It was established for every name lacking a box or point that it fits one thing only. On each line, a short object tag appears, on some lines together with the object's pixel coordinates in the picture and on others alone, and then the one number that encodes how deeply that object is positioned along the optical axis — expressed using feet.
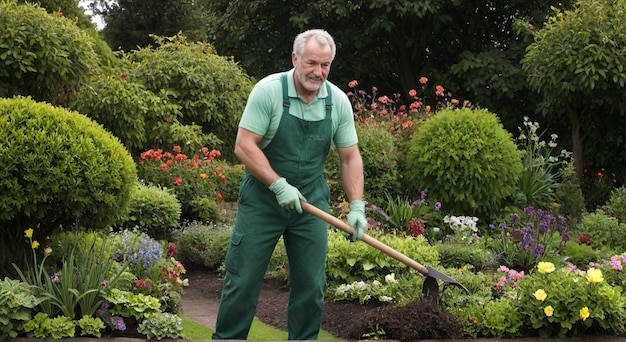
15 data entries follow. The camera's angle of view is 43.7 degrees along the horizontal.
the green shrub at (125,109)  30.53
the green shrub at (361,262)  20.03
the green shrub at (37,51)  24.06
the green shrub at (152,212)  24.56
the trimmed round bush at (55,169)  14.76
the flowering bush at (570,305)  14.29
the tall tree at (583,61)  33.83
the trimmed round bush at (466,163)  28.60
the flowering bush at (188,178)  28.99
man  13.03
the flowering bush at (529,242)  23.29
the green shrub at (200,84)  37.06
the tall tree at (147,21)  78.54
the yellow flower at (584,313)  13.99
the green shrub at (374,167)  29.45
